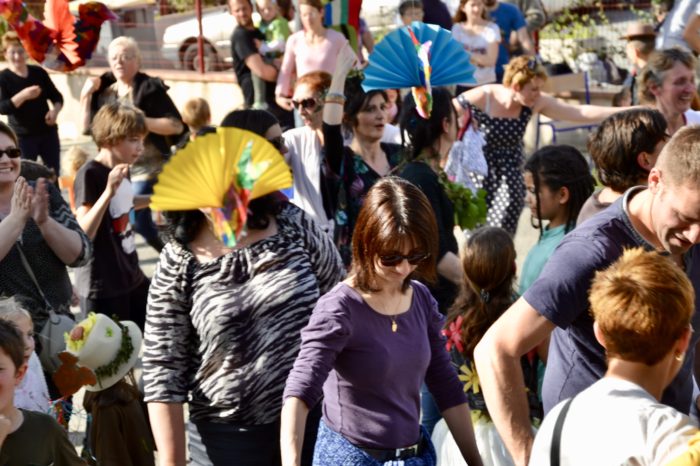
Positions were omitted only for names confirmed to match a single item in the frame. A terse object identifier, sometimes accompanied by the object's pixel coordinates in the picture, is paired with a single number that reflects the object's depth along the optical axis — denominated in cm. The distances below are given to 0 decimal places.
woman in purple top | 562
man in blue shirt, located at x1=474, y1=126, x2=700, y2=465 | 512
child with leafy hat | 780
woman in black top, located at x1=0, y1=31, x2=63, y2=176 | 1626
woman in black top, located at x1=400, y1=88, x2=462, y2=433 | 876
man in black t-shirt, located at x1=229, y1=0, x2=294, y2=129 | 1668
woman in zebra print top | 594
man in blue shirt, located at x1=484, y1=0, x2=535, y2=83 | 1832
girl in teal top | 842
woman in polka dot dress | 1272
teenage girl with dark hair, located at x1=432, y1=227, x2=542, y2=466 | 754
